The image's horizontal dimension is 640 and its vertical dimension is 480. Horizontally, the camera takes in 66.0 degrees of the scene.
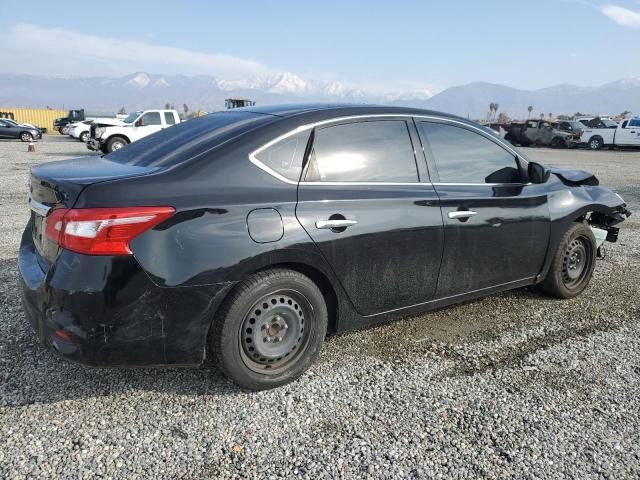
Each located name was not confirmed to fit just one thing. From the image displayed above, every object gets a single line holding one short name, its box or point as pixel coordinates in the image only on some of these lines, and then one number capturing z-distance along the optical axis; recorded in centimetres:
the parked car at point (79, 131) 2720
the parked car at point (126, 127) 1759
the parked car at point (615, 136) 2650
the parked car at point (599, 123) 2855
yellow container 4216
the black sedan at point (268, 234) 234
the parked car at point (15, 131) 2577
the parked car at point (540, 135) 2875
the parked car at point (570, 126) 2892
